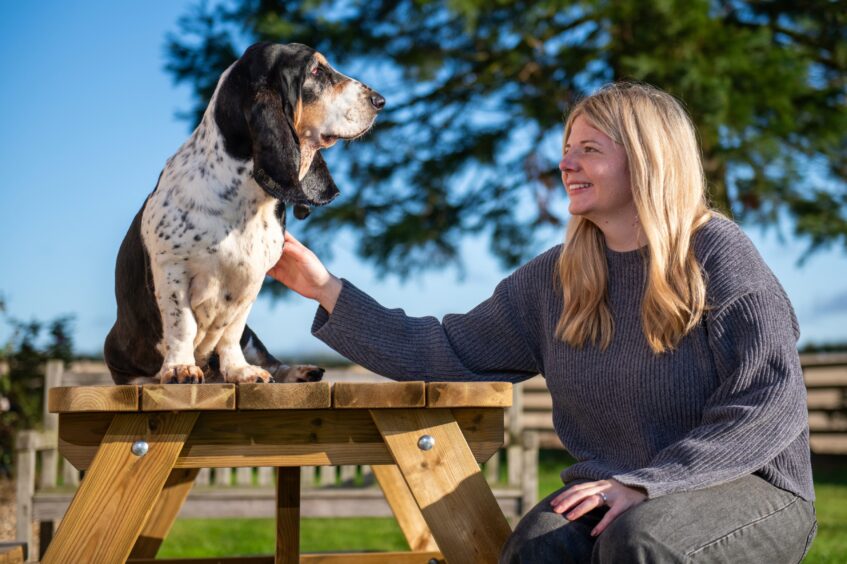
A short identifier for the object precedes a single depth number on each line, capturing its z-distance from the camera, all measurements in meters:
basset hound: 2.30
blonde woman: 1.94
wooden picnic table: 1.94
